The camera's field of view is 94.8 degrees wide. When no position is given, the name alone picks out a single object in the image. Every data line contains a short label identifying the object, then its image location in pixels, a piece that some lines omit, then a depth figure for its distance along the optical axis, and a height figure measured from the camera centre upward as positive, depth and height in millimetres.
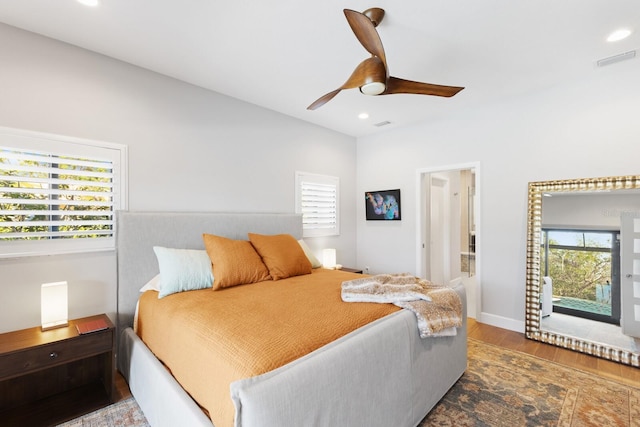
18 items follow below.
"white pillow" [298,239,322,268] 3591 -529
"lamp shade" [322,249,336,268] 4176 -634
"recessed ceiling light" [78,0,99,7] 1908 +1380
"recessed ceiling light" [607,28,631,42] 2172 +1349
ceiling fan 1748 +952
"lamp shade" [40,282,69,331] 2074 -655
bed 1147 -793
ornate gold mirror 2713 -328
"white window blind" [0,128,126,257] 2145 +165
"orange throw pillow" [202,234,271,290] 2572 -452
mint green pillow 2363 -477
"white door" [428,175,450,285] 4922 -297
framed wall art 4531 +136
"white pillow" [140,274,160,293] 2501 -617
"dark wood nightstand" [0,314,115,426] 1827 -1220
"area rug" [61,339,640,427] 1922 -1352
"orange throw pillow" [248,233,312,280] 2973 -440
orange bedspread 1315 -636
